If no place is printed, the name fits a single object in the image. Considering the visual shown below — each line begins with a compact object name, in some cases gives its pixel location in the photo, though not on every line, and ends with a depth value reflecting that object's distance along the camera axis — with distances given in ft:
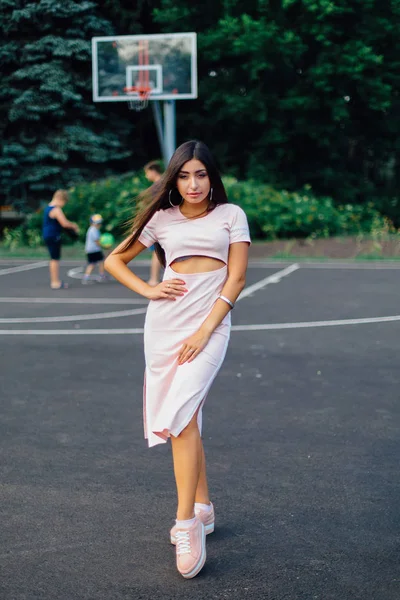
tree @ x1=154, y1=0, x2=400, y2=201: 89.81
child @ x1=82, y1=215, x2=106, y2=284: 49.21
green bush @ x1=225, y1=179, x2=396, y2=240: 72.84
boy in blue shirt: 46.88
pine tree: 91.56
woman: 11.73
